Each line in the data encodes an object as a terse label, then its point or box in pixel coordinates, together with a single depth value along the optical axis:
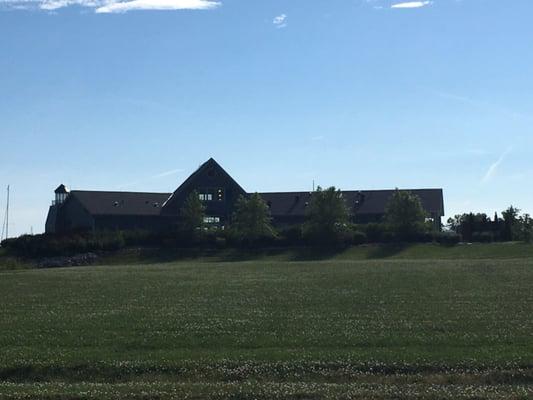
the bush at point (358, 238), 87.44
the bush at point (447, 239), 86.12
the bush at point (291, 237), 88.31
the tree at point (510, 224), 93.25
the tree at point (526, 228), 89.81
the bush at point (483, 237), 91.88
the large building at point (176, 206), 108.94
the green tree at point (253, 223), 88.88
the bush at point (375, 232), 88.62
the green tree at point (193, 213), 94.69
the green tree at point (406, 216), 90.81
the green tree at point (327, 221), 88.00
